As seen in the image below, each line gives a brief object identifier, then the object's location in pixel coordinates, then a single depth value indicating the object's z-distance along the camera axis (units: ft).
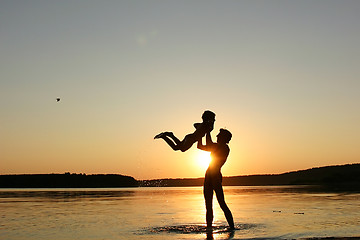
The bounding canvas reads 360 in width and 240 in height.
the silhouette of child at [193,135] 43.68
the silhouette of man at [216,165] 46.93
